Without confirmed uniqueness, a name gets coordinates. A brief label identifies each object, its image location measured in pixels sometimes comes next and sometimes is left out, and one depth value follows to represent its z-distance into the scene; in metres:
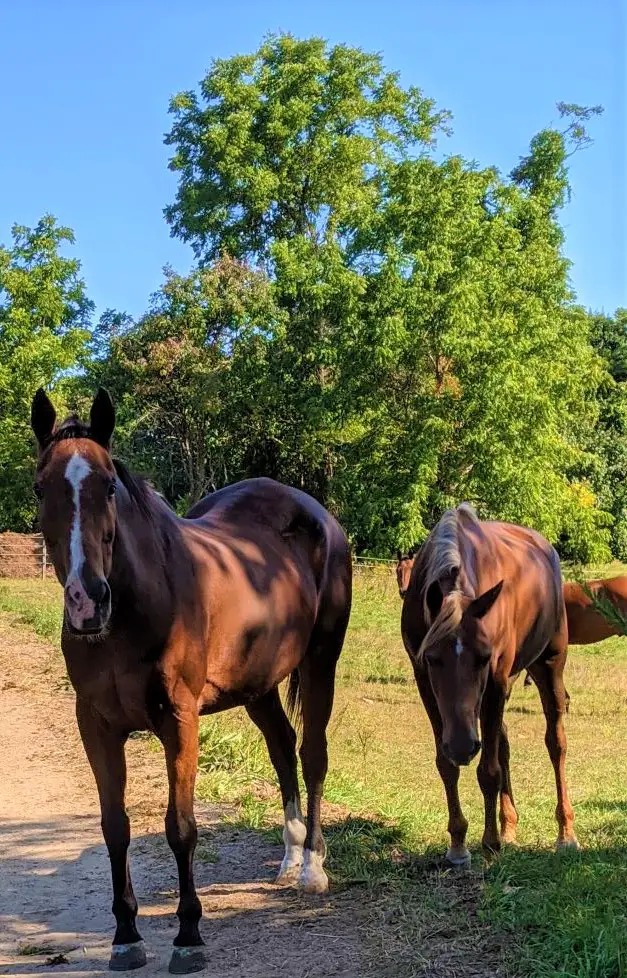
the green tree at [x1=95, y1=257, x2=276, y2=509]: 26.88
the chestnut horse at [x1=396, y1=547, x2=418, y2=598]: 15.11
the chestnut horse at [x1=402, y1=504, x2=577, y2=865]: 4.54
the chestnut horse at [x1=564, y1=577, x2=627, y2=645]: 12.03
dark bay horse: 3.38
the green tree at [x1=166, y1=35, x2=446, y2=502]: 31.33
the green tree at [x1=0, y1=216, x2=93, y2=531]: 30.88
